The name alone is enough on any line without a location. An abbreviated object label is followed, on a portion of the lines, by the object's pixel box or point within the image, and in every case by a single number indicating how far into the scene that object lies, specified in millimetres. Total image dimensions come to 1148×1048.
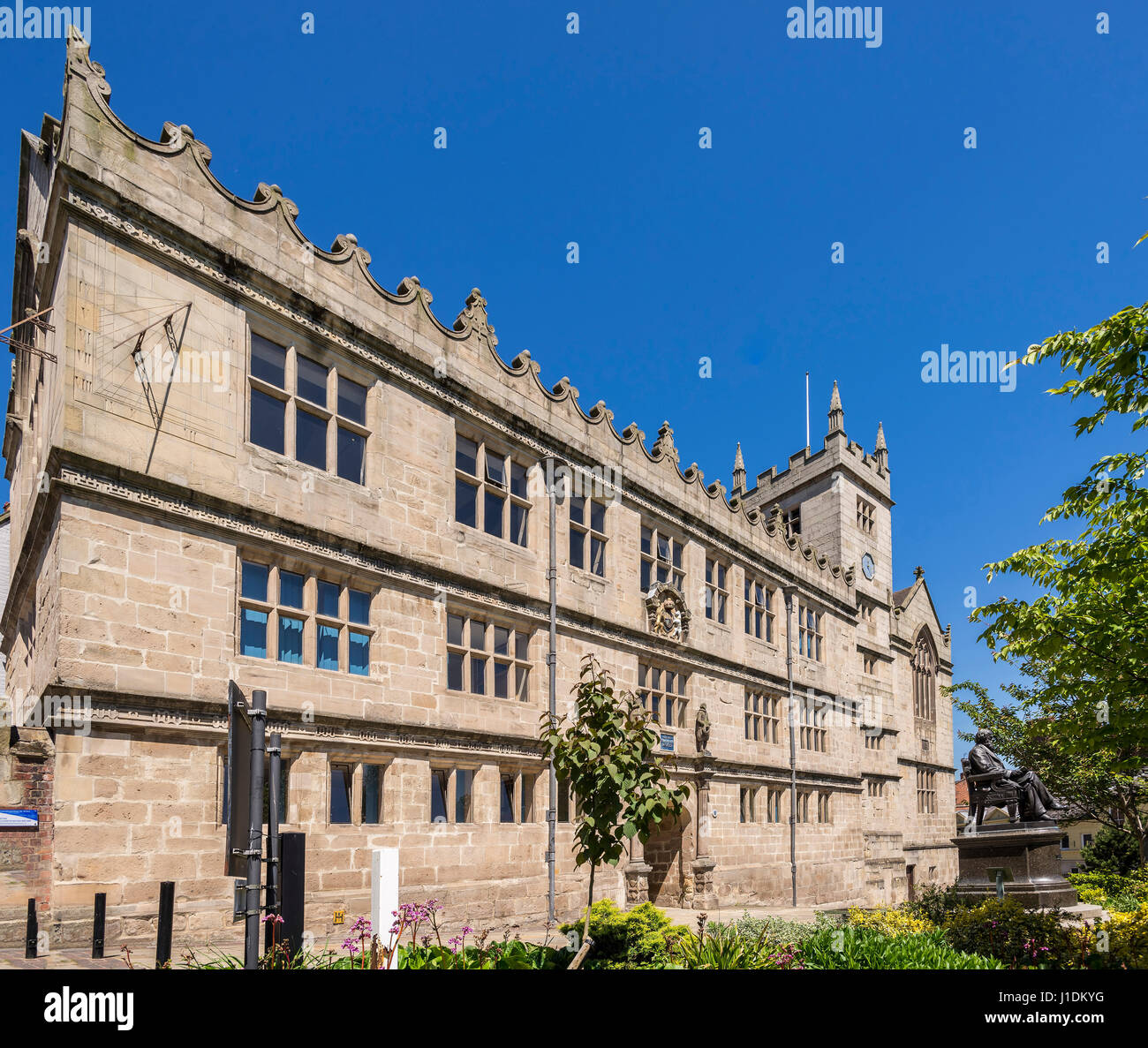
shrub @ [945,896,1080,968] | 12680
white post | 9375
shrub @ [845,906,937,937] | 15103
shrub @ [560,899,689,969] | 12070
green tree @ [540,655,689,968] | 12703
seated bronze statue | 21297
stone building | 13031
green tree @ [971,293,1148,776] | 12711
